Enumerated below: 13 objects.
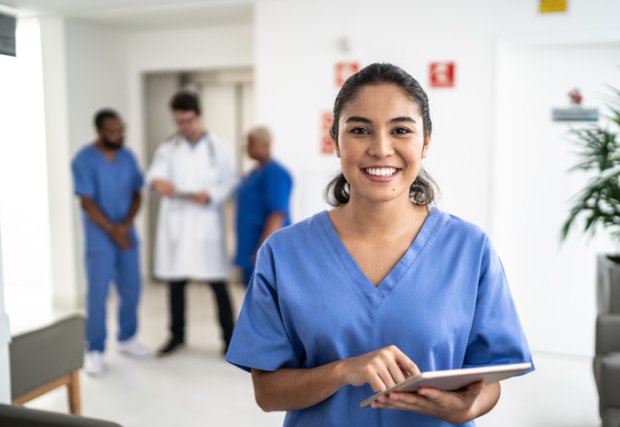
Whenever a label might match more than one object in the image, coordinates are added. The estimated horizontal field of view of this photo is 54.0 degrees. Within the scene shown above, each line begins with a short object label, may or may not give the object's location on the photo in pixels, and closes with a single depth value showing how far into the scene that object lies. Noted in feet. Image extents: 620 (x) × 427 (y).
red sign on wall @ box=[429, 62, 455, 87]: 11.15
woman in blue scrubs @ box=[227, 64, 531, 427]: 3.49
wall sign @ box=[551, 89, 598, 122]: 10.77
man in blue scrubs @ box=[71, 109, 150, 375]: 10.58
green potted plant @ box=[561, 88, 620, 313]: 8.52
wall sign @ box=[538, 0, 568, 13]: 10.32
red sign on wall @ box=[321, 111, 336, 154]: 12.15
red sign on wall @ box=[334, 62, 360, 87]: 11.82
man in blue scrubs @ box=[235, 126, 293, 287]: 10.34
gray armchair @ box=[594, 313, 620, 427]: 6.48
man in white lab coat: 11.16
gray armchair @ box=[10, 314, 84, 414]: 6.91
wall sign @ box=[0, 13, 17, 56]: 4.30
